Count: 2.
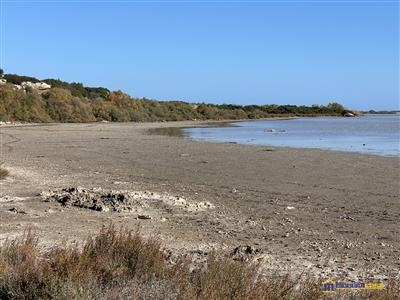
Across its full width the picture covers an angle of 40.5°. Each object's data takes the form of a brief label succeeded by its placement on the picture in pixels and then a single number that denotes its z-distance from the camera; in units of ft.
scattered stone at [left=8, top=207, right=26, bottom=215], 28.48
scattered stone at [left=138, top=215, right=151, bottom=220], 28.53
